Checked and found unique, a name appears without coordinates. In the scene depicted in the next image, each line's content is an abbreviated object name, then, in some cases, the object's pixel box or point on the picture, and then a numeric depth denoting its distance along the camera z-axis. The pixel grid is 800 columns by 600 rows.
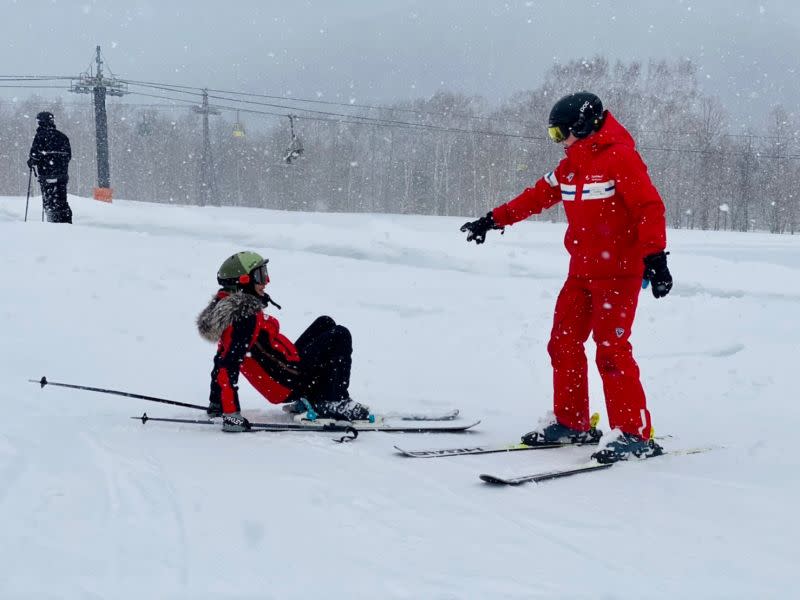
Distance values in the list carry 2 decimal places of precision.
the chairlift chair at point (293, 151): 33.34
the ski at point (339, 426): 4.21
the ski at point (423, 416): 4.77
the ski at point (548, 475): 3.21
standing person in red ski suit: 3.85
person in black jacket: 13.01
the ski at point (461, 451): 3.71
